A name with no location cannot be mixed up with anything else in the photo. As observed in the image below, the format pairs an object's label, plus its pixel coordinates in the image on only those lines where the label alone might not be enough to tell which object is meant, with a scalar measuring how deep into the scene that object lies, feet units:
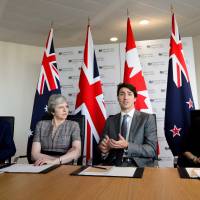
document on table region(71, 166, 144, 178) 4.68
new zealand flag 9.70
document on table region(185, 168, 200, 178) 4.45
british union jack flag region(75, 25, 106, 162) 10.69
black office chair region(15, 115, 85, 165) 8.45
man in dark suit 7.13
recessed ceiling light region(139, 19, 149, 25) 12.62
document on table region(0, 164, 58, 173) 5.18
